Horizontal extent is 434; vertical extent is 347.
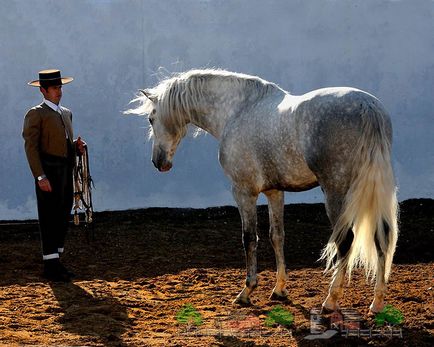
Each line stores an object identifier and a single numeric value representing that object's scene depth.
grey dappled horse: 9.16
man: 12.69
